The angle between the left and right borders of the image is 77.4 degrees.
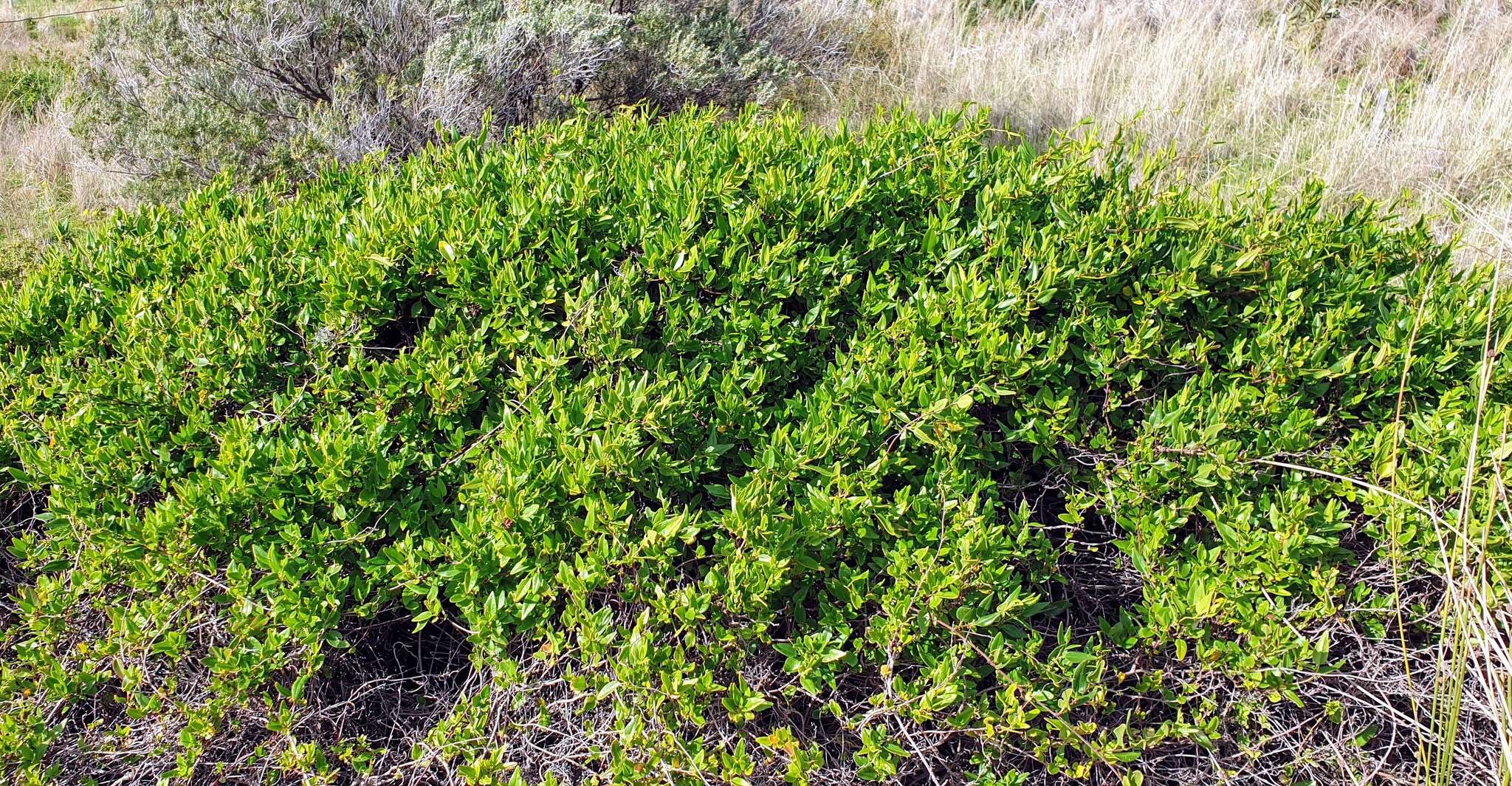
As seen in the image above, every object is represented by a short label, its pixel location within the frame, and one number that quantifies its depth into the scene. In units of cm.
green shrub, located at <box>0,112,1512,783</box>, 191
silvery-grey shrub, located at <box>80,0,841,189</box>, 521
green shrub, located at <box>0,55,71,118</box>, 776
